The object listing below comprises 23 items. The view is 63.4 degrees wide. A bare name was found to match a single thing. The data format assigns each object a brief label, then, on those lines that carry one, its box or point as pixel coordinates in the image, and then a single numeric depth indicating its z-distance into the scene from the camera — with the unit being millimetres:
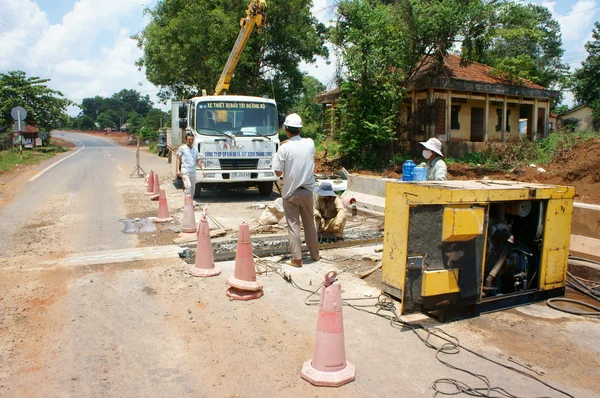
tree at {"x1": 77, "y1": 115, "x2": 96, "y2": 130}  116438
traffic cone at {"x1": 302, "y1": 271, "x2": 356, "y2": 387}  3639
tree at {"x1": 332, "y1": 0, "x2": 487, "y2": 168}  16594
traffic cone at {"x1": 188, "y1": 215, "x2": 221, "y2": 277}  6242
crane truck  12469
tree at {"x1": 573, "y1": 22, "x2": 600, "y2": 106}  32562
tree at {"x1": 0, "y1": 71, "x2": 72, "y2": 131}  36094
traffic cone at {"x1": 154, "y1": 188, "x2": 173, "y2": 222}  10039
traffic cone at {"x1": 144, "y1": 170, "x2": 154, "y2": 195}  14750
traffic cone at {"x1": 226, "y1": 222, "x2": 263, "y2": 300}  5395
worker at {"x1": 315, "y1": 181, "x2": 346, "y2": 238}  7902
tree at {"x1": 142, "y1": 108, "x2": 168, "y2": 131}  64269
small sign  25725
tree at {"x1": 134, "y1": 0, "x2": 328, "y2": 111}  24766
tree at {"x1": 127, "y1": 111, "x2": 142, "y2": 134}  78600
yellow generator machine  4723
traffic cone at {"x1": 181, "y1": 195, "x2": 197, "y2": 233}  8648
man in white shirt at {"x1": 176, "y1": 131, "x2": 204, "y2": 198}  10584
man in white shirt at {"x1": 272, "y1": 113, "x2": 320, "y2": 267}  6547
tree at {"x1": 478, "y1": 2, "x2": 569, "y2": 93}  16812
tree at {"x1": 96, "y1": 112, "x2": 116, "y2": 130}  113750
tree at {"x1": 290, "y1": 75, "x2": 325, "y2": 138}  37438
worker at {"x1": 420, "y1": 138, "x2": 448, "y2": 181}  6684
